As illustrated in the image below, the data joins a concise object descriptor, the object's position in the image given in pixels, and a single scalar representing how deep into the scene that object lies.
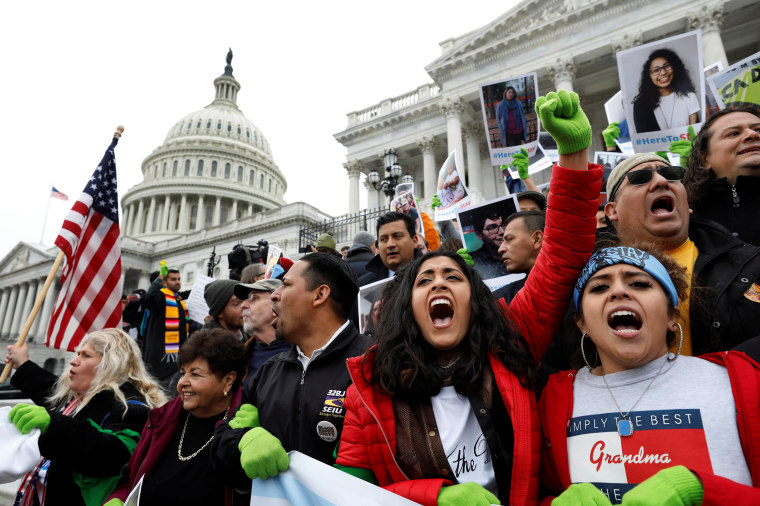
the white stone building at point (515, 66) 21.55
